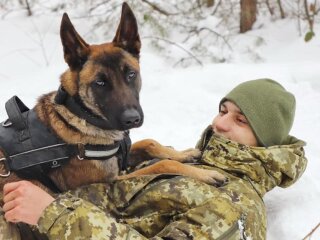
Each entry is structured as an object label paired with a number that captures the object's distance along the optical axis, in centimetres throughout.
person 197
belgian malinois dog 230
